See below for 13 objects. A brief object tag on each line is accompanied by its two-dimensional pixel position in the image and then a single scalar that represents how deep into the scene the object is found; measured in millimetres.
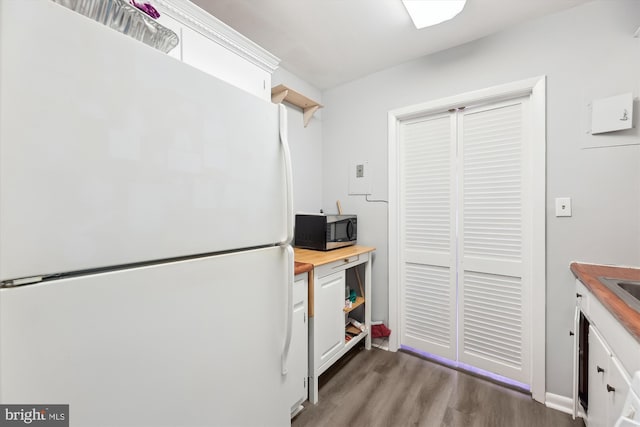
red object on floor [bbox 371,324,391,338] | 2249
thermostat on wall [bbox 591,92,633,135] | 1410
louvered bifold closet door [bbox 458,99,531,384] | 1788
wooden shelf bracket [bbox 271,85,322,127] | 2037
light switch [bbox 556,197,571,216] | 1600
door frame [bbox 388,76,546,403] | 1661
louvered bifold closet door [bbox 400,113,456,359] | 2066
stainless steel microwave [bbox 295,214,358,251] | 2086
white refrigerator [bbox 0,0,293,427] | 482
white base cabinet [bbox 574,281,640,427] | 831
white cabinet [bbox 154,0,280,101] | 1100
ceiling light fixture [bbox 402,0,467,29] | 1424
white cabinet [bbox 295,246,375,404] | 1670
